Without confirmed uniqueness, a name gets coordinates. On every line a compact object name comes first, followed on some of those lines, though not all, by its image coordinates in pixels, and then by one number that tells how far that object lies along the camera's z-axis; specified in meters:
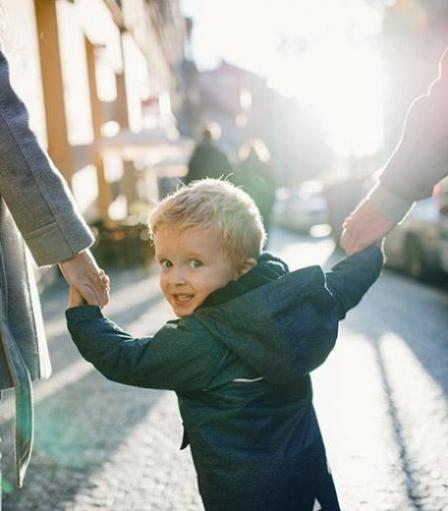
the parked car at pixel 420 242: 9.56
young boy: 1.89
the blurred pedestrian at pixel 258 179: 8.80
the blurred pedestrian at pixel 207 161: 8.92
